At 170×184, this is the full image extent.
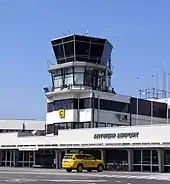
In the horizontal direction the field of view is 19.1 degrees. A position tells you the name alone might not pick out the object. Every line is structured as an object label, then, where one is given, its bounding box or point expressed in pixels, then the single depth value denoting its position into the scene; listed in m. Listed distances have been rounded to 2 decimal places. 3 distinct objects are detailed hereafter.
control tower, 70.25
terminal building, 64.75
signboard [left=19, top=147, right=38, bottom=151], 65.21
